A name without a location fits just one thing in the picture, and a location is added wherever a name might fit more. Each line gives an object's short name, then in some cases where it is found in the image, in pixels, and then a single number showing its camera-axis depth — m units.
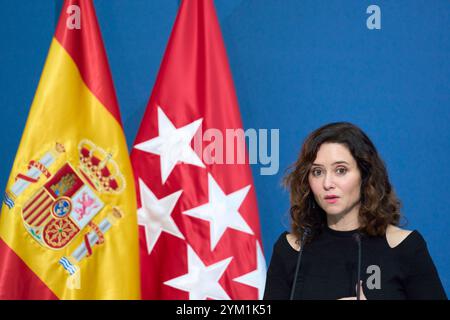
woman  3.80
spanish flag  4.50
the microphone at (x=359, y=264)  3.74
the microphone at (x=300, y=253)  3.82
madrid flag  4.59
